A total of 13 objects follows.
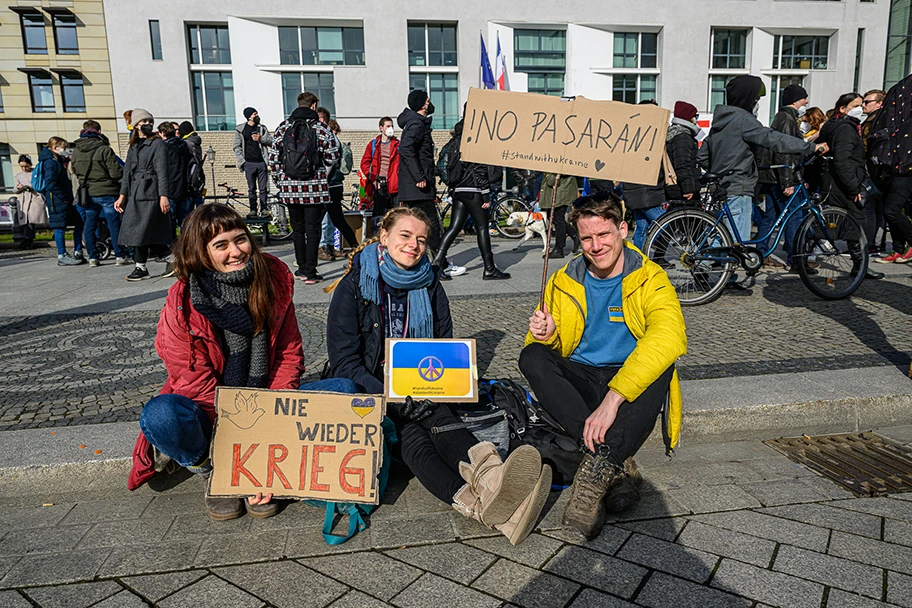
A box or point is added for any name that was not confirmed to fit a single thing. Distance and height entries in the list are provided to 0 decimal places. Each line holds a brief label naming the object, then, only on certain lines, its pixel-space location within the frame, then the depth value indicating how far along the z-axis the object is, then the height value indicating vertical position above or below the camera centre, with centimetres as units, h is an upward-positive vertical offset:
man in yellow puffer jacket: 268 -85
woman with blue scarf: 263 -79
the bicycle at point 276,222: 1296 -107
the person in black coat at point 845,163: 673 -7
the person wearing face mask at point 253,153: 1434 +34
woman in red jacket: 267 -69
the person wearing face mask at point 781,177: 643 -19
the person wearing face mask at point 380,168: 968 -3
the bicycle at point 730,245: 599 -79
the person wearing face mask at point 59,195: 987 -33
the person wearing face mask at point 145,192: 764 -24
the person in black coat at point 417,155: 710 +11
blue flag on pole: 3039 +424
